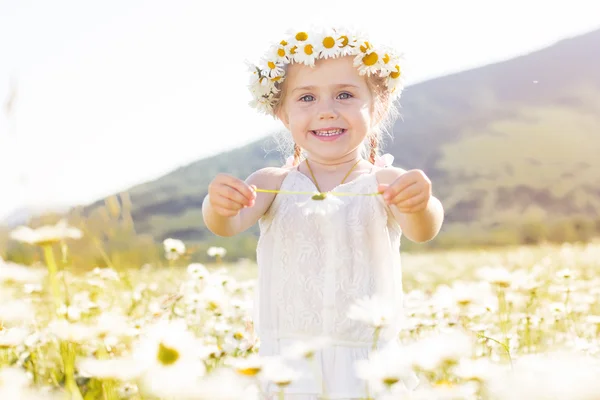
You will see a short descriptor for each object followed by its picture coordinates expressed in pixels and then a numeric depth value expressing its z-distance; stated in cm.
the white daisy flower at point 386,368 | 78
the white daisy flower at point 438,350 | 81
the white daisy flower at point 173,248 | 173
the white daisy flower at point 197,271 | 169
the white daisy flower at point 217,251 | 188
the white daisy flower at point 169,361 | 64
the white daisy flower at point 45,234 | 90
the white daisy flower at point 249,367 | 85
